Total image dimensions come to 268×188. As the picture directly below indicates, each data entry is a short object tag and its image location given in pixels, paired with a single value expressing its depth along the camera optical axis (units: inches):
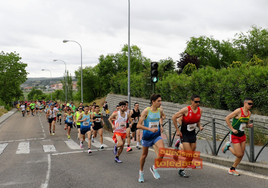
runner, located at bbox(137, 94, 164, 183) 225.8
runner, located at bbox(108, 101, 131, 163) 327.2
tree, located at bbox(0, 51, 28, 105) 1953.7
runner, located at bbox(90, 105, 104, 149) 429.9
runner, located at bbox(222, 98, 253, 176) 235.8
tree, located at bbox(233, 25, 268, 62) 1777.7
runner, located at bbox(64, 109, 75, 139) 599.7
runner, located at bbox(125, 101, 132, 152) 399.8
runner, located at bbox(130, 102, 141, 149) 439.2
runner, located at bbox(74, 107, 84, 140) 497.2
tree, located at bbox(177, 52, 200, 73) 1678.2
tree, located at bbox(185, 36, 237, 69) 2340.9
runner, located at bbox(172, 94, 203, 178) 237.0
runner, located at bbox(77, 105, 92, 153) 426.0
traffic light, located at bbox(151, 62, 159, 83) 467.8
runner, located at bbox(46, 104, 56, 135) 657.0
